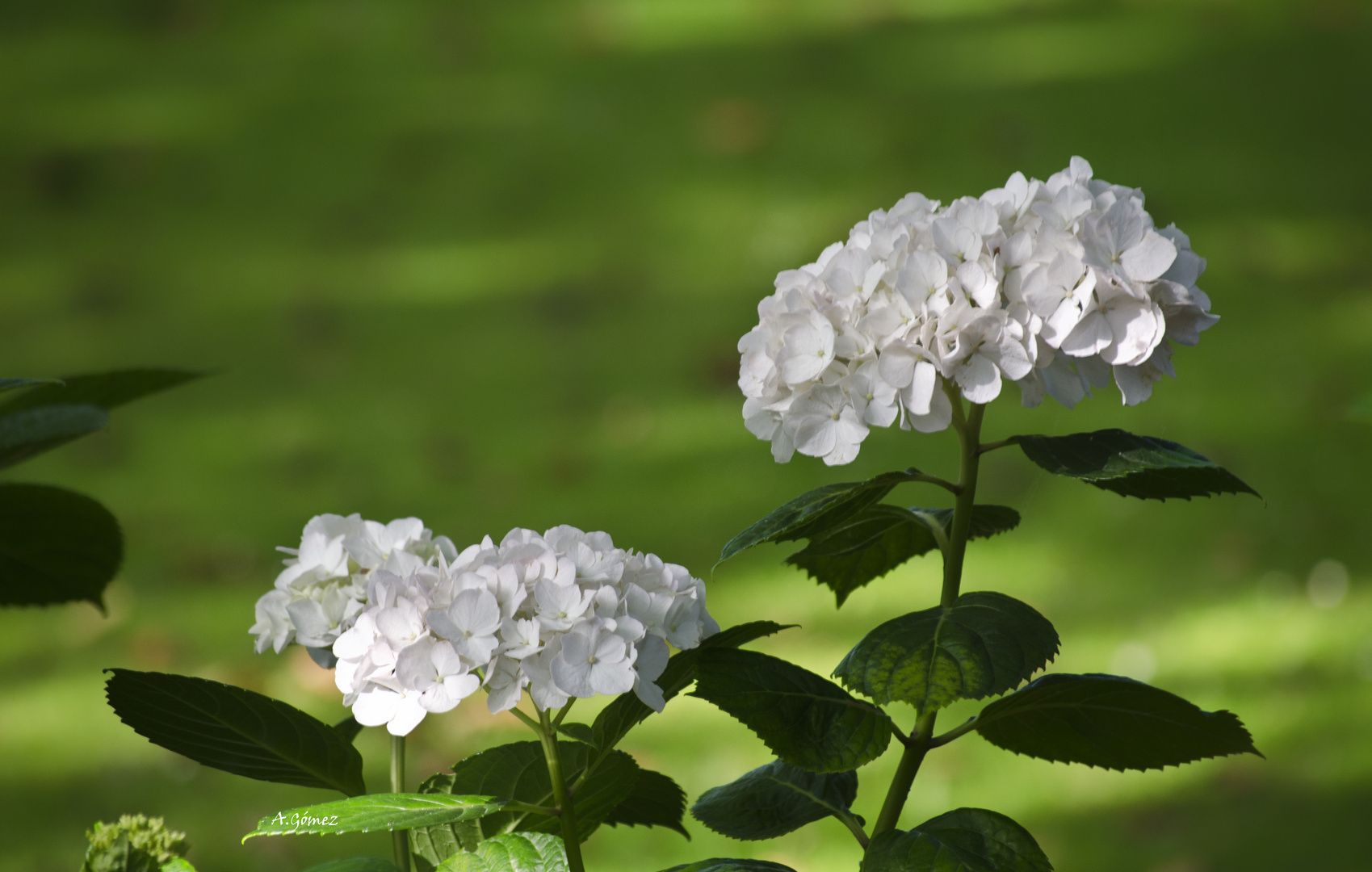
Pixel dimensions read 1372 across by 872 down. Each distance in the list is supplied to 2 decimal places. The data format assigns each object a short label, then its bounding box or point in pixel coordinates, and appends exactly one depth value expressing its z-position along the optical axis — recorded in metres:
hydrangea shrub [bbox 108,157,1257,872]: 2.85
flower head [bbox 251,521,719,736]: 2.85
